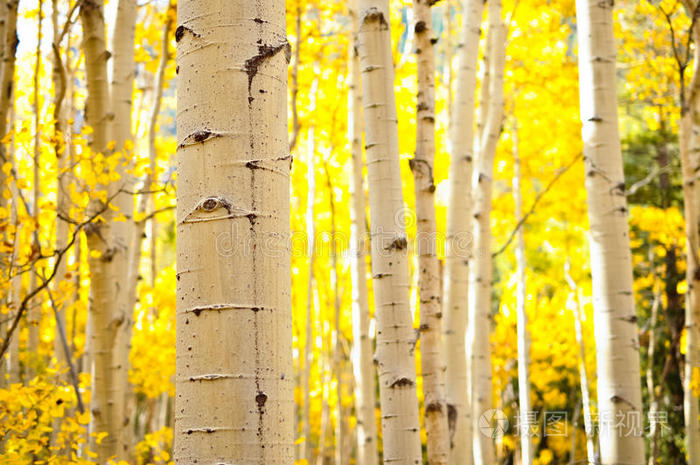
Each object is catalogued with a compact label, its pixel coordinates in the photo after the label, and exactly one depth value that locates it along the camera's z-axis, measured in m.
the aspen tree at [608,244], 2.48
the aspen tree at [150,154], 4.69
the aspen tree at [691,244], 4.01
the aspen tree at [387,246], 2.50
